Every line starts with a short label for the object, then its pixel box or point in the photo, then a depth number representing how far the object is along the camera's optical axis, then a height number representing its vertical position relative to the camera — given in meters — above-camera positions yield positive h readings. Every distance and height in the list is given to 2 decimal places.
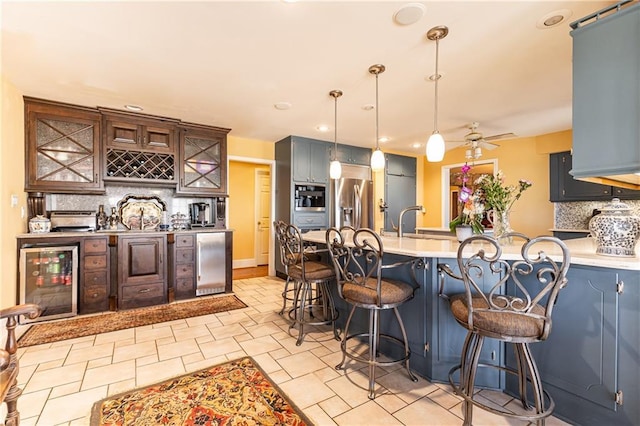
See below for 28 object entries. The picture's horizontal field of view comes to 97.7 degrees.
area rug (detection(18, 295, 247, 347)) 2.73 -1.18
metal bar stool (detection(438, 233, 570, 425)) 1.32 -0.53
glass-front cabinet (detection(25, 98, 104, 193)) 3.19 +0.78
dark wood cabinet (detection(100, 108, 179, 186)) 3.57 +0.88
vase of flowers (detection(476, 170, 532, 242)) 2.07 +0.12
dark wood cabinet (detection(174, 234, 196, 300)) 3.76 -0.71
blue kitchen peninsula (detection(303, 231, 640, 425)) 1.43 -0.74
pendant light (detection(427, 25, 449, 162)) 2.04 +0.56
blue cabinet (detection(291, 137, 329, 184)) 4.73 +0.93
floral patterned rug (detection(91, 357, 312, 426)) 1.61 -1.19
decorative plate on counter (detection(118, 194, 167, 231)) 3.94 +0.04
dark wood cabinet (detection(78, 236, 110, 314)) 3.24 -0.73
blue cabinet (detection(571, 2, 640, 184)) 1.41 +0.63
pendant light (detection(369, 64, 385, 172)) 2.83 +0.55
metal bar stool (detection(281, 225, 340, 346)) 2.52 -0.54
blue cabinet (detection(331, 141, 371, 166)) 5.31 +1.15
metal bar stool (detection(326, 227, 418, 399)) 1.85 -0.54
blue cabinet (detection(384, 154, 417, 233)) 5.97 +0.55
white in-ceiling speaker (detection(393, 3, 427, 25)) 1.75 +1.30
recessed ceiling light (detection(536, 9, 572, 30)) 1.82 +1.31
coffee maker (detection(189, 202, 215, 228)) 4.33 -0.01
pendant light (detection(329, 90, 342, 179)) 3.04 +0.60
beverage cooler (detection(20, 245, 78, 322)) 2.96 -0.72
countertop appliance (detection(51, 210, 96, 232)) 3.39 -0.09
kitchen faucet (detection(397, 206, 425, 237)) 2.76 -0.10
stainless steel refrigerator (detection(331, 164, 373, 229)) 5.14 +0.30
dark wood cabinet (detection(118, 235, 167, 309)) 3.40 -0.72
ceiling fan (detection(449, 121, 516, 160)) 3.73 +1.00
